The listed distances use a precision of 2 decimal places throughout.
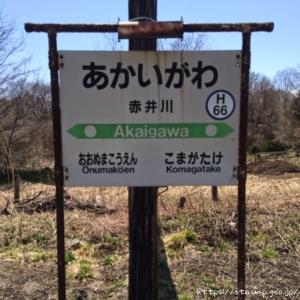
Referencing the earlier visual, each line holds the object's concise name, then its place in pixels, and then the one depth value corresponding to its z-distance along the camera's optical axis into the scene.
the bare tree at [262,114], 35.45
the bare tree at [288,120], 34.11
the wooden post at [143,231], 2.63
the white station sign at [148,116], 2.36
